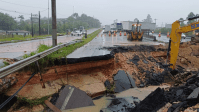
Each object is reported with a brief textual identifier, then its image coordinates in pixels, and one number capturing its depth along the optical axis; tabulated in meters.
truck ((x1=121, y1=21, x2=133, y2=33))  35.85
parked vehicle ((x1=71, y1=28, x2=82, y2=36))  34.31
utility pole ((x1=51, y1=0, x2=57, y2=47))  8.09
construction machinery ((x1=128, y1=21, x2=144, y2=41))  21.60
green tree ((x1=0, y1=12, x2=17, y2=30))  44.57
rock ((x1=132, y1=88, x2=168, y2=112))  4.43
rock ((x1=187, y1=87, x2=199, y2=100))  3.63
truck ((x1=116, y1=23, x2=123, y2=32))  49.43
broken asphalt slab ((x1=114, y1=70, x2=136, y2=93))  6.99
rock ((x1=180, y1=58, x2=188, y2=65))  11.10
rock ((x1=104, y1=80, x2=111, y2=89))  6.68
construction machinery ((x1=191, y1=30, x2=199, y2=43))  14.18
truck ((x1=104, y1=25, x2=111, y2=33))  48.50
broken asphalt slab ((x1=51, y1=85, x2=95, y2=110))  5.01
